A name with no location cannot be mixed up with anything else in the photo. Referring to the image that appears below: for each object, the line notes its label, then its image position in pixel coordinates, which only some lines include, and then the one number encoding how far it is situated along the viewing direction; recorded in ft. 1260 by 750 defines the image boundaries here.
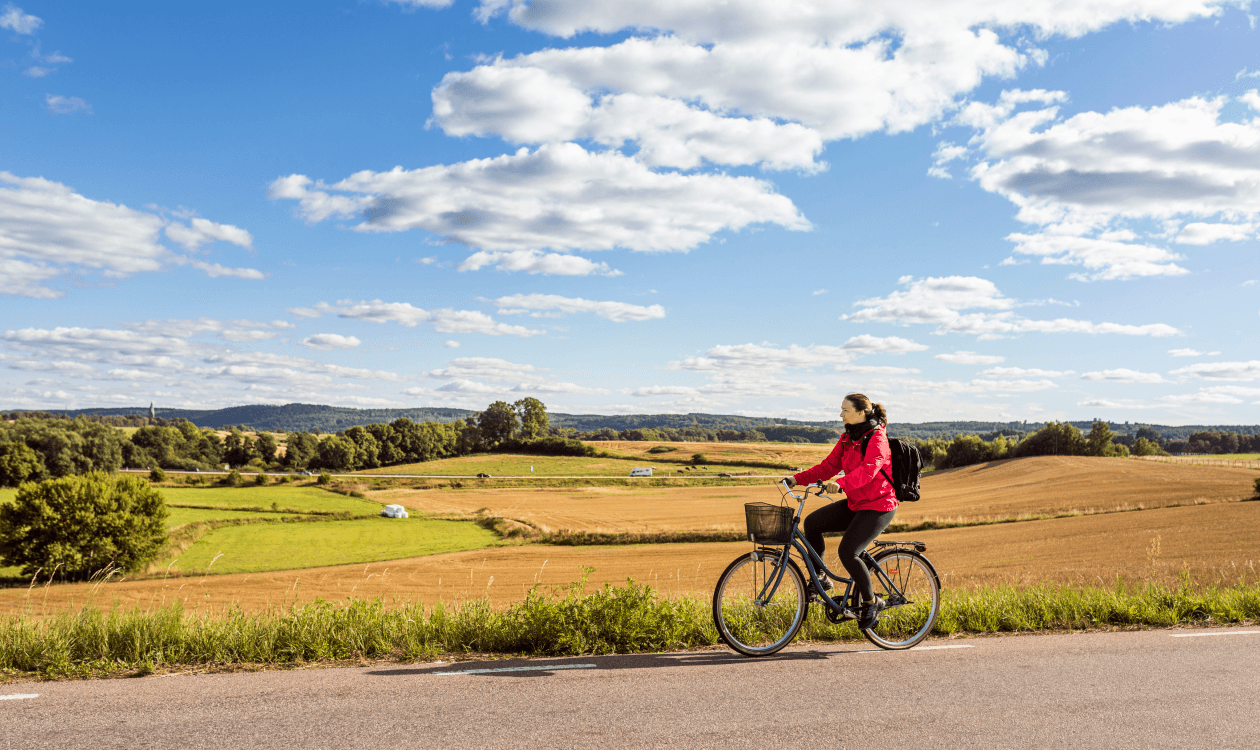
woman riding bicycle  22.22
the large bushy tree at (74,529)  134.10
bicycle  22.17
